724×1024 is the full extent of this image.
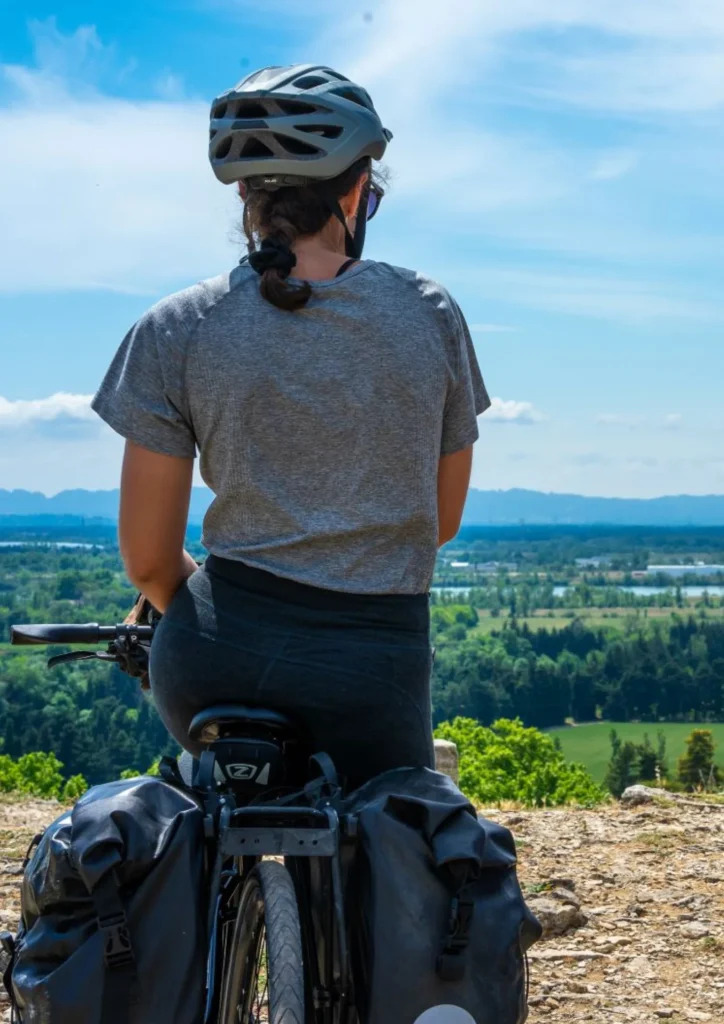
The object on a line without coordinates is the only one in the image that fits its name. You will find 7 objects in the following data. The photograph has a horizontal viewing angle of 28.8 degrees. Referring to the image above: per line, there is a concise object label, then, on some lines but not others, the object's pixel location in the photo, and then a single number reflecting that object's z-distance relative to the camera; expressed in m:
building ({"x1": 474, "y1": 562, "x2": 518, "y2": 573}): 194.88
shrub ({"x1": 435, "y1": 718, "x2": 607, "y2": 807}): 29.52
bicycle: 2.27
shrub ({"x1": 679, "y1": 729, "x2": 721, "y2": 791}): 24.55
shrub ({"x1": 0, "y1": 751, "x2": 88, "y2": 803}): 26.84
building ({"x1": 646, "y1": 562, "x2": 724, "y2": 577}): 193.74
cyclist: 2.55
